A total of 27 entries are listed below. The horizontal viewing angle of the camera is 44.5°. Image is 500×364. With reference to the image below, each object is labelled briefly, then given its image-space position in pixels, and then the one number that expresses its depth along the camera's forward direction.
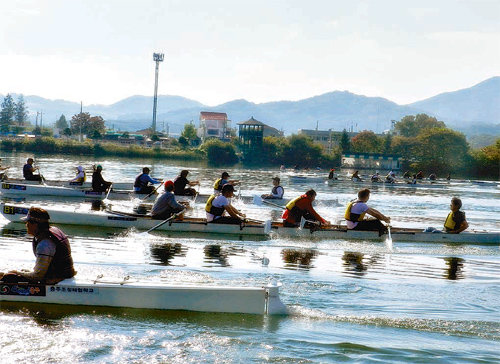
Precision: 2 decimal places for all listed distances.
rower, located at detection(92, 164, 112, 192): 28.08
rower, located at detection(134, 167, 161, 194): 27.82
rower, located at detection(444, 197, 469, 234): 19.77
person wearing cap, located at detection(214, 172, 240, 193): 25.86
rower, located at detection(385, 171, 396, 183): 55.41
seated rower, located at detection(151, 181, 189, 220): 19.05
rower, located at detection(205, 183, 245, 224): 18.81
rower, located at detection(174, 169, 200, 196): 28.14
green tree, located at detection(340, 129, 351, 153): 119.50
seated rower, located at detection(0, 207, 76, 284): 9.73
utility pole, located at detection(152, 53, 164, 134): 157.38
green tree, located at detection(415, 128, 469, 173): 105.12
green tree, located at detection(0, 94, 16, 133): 182.88
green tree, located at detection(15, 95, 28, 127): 196.00
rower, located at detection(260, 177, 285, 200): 29.20
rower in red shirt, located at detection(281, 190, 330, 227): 19.09
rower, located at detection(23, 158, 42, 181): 30.95
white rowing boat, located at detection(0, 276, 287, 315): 10.32
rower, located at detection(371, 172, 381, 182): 55.69
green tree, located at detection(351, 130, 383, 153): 124.12
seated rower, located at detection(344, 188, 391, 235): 18.94
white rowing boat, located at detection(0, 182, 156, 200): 28.80
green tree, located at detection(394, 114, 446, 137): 153.75
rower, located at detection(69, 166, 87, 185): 30.98
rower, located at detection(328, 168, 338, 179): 53.64
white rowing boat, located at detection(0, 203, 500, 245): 18.95
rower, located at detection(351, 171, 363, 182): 55.43
